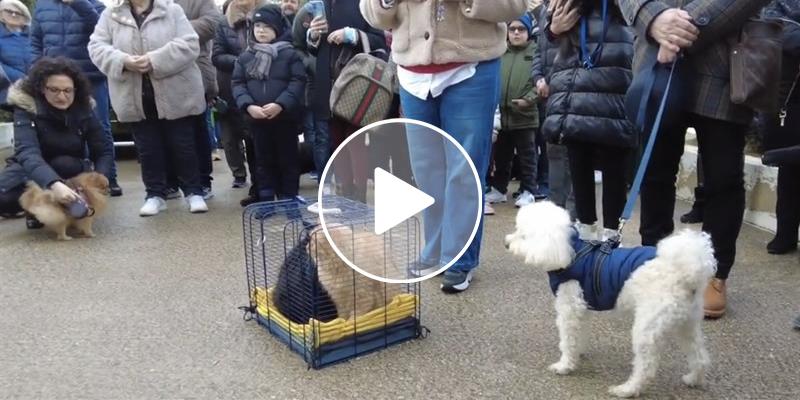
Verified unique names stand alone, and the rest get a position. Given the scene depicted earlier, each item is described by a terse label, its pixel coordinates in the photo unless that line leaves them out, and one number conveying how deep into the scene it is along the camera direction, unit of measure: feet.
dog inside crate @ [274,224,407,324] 8.92
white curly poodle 7.36
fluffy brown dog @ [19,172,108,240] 15.69
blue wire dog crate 8.89
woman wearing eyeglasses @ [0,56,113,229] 16.40
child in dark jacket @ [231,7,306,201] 17.81
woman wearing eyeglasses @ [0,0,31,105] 25.41
